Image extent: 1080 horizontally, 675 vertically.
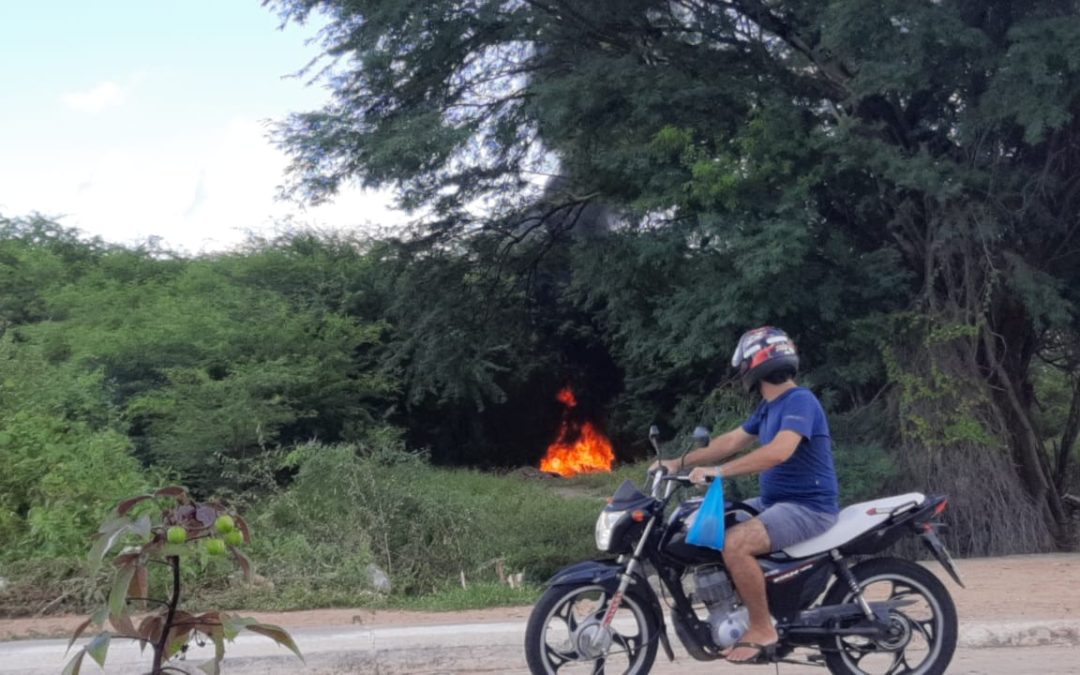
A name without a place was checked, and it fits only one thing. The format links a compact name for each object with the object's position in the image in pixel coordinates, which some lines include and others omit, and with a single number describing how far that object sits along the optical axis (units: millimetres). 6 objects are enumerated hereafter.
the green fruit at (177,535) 3277
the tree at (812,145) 12938
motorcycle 6172
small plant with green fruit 3275
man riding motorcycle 6047
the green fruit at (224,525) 3350
